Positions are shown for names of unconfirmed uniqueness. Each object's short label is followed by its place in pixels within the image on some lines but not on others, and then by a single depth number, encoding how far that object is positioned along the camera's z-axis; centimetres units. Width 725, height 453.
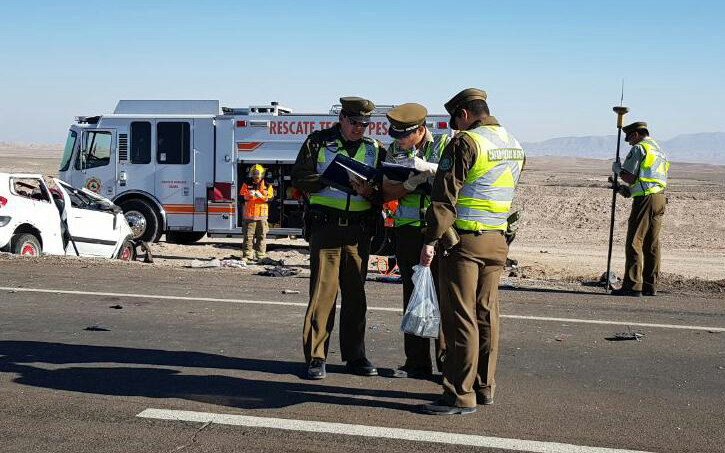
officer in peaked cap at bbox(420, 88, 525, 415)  536
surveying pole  1136
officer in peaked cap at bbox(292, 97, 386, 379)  625
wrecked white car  1267
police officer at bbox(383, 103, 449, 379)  611
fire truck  1788
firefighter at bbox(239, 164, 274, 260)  1623
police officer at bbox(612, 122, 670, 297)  1073
